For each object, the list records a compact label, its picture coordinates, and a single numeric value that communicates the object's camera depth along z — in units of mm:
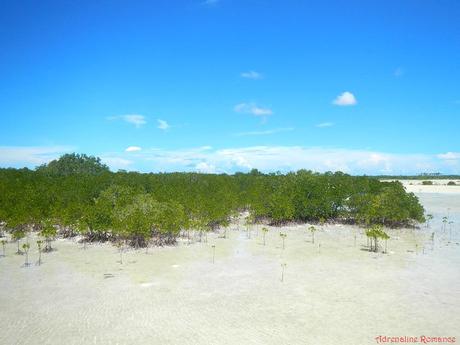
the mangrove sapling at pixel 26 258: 12762
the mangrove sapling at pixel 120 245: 14738
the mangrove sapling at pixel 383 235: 15226
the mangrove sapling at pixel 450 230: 18391
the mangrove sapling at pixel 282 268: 11433
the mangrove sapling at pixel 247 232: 18450
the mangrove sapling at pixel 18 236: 15180
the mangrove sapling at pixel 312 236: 17353
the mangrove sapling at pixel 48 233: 14766
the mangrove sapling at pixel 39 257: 13000
